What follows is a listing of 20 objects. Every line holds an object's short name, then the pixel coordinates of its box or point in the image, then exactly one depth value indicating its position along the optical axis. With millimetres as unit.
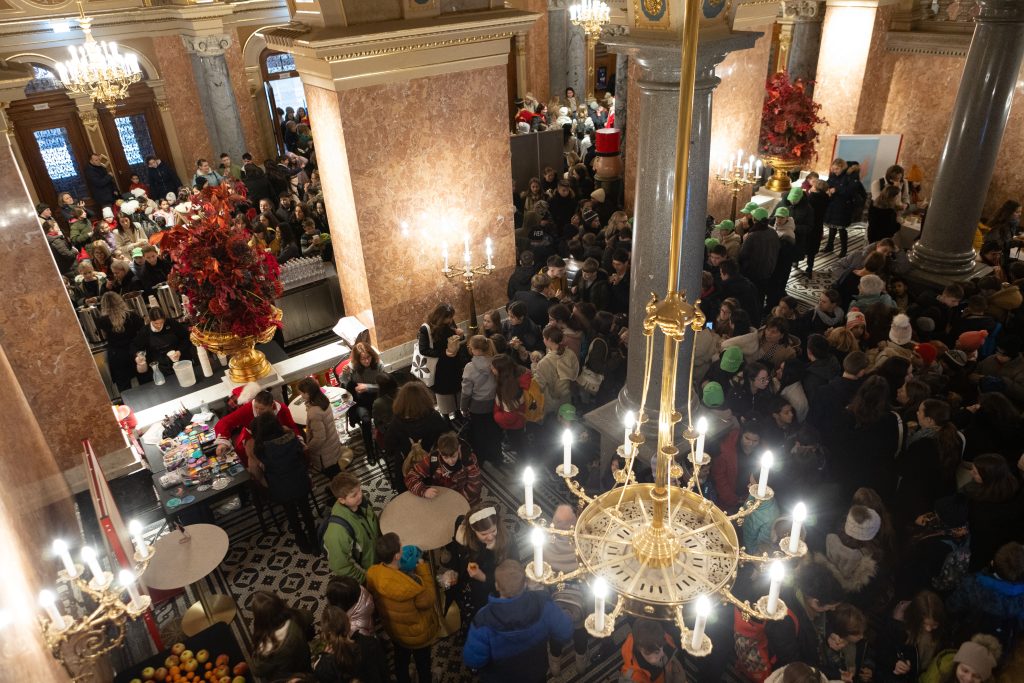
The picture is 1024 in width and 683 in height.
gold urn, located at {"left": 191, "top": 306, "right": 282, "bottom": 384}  6418
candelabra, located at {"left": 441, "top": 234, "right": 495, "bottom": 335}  7453
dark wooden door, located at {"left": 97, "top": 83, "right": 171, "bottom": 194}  13164
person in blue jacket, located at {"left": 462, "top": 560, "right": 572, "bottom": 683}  3619
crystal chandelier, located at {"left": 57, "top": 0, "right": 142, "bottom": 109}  10172
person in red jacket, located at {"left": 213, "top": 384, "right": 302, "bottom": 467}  5535
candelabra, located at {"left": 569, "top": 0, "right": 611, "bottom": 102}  13391
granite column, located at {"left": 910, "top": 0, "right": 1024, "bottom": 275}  6750
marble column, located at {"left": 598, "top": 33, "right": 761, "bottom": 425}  4211
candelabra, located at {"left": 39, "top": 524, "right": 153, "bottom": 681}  3150
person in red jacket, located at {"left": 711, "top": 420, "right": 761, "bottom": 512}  4980
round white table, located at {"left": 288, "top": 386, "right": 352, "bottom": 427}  6137
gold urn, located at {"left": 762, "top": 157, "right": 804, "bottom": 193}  11141
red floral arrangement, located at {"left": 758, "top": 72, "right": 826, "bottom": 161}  10812
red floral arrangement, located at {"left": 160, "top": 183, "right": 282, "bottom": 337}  6031
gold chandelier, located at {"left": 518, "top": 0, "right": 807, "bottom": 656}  2309
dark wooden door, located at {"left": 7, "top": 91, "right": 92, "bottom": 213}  12445
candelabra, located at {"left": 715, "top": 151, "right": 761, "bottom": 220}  9492
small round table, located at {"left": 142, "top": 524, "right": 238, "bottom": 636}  4445
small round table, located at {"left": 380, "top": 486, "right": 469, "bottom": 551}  4566
